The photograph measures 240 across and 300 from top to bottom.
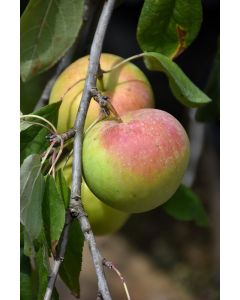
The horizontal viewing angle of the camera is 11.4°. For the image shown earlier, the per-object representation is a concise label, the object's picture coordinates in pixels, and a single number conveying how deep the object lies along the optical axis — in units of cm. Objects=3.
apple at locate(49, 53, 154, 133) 84
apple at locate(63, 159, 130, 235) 83
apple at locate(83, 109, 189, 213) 74
